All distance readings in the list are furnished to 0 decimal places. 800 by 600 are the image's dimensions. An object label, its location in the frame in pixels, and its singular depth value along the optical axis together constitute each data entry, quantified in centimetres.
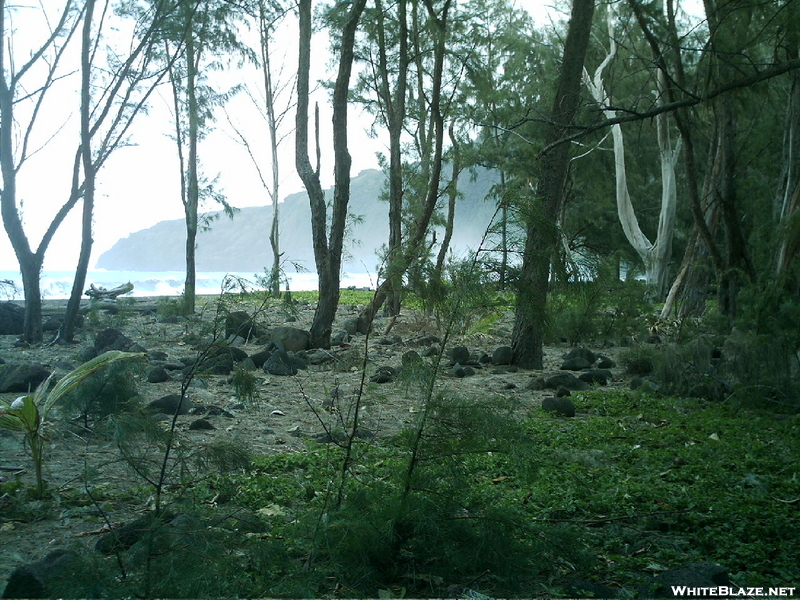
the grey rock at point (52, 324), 1295
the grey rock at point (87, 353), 908
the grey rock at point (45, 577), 245
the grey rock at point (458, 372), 879
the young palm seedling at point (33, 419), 388
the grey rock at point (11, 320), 1266
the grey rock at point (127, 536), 298
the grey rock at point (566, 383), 824
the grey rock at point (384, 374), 803
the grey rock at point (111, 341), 976
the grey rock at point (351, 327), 1310
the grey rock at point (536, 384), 812
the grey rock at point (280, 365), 884
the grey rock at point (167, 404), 600
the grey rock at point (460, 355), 993
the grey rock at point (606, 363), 977
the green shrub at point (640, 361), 916
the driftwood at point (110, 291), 1966
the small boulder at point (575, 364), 967
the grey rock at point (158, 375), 767
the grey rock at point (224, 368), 850
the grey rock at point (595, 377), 866
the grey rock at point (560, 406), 680
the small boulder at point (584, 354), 1020
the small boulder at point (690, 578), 285
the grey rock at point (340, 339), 1173
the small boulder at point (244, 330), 991
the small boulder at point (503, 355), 965
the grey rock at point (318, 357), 978
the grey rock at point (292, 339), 1076
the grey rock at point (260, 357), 930
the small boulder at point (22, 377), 690
